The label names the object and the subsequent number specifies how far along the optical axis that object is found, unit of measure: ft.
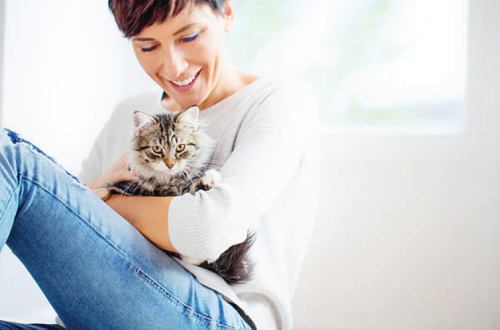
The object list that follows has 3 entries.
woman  3.11
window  7.01
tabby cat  4.19
